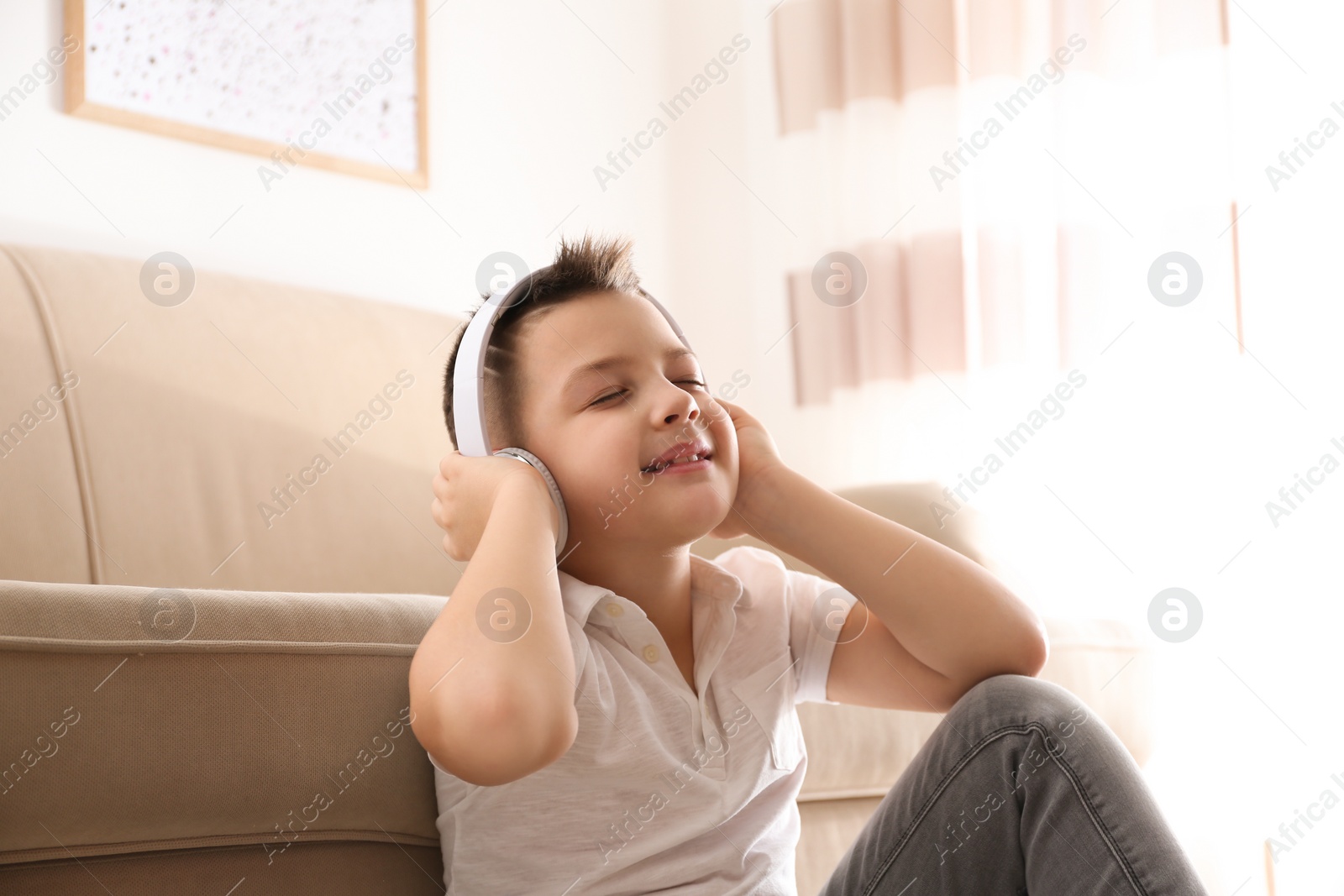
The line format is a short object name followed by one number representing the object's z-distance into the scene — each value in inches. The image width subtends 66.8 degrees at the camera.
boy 28.0
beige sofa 27.0
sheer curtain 66.9
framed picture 66.8
